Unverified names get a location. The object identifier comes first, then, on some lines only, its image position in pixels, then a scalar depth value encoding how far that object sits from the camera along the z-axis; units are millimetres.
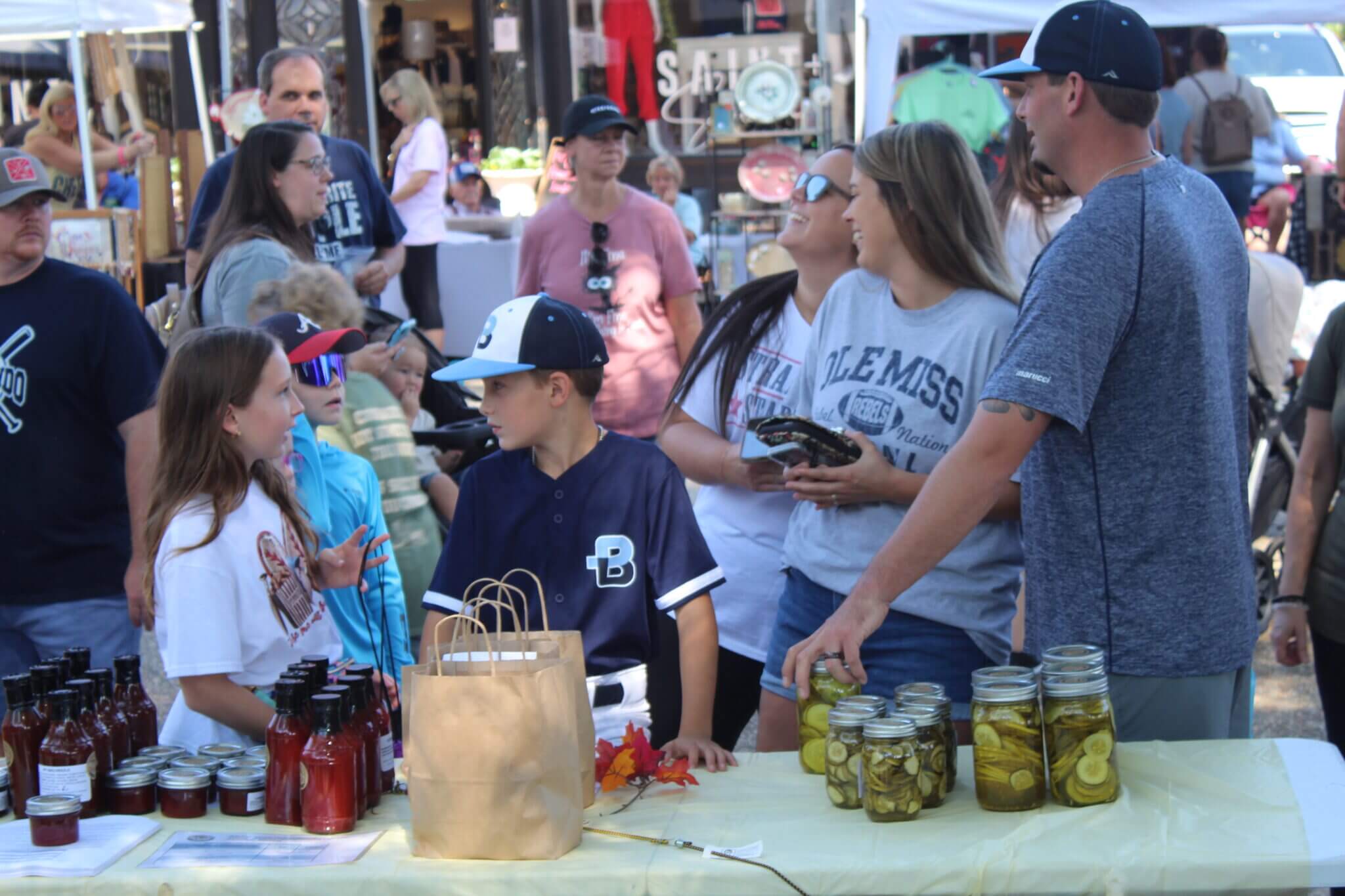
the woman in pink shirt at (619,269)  5535
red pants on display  12227
